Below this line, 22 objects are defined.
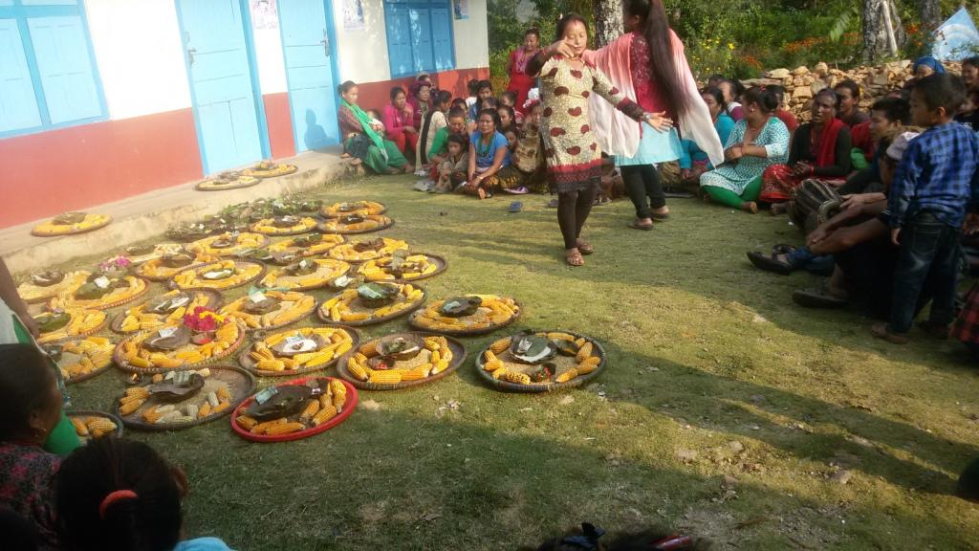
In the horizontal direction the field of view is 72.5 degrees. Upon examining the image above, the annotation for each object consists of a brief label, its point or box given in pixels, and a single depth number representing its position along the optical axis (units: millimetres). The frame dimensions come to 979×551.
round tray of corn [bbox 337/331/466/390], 3664
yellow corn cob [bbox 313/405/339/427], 3303
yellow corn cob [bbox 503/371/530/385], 3582
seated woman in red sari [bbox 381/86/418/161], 10641
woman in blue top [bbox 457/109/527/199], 8205
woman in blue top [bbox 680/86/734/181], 7504
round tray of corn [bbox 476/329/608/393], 3562
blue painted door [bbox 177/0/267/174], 8883
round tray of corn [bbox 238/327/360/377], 3918
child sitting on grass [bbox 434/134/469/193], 8680
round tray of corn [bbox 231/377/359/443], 3229
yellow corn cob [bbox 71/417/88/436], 3256
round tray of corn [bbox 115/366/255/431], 3424
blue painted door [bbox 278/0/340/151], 10406
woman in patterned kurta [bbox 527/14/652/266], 5062
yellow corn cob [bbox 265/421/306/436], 3240
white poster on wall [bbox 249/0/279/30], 9844
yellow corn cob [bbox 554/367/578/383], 3600
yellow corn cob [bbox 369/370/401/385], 3651
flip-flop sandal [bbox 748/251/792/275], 5066
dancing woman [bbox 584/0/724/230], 5648
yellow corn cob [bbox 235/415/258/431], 3312
